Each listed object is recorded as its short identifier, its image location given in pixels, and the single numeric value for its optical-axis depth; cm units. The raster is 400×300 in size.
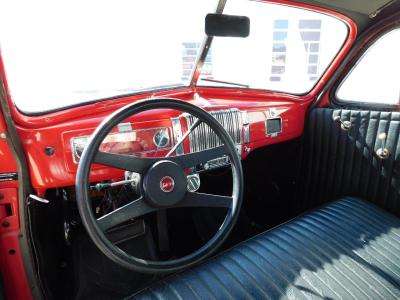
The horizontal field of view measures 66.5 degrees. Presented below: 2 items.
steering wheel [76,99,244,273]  106
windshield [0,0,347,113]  127
